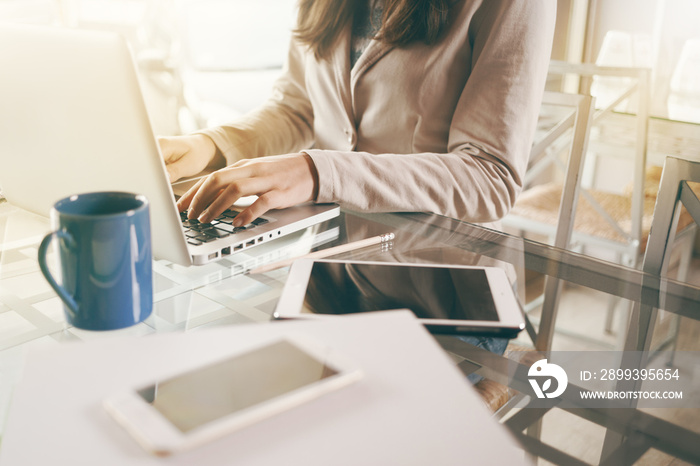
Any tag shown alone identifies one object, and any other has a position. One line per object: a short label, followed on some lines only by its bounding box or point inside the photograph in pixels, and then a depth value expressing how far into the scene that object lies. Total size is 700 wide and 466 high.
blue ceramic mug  0.42
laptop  0.48
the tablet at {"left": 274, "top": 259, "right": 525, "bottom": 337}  0.47
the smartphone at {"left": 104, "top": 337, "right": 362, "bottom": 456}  0.28
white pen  0.60
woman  0.71
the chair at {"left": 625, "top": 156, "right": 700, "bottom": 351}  0.81
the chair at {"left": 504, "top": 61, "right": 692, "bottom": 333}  1.58
